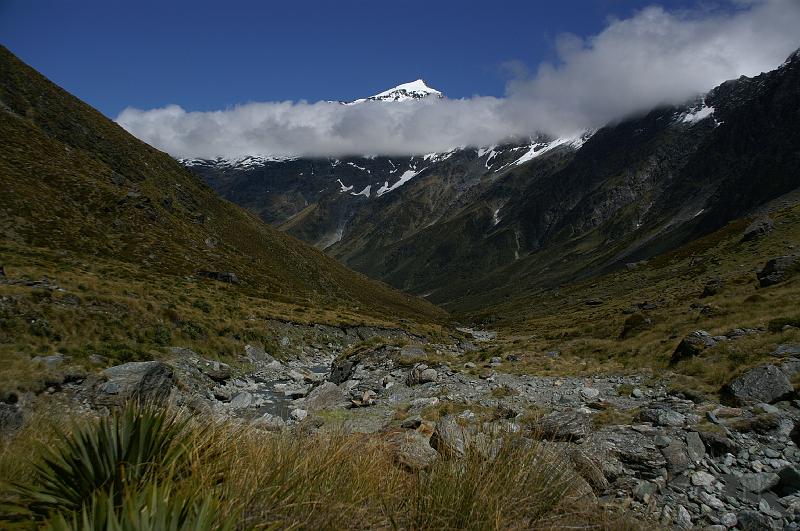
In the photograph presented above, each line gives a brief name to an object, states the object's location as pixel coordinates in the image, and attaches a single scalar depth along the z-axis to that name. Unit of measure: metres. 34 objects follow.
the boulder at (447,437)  5.04
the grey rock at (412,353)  23.02
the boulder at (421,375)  19.55
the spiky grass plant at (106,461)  3.26
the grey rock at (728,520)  5.93
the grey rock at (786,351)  12.99
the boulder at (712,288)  37.97
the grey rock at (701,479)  6.93
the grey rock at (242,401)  17.06
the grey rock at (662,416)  9.55
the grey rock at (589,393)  14.54
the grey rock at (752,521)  5.60
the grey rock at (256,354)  27.56
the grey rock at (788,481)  6.33
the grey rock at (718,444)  7.75
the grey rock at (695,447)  7.64
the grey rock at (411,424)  9.68
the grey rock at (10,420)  6.45
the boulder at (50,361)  14.69
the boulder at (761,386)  10.34
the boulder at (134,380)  12.43
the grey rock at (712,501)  6.36
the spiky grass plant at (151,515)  2.56
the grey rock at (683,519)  5.81
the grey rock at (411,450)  5.27
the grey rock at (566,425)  7.74
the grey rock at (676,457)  7.31
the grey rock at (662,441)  7.91
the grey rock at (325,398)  15.77
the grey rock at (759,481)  6.64
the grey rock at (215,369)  21.22
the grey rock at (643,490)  6.41
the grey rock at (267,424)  6.41
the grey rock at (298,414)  13.11
